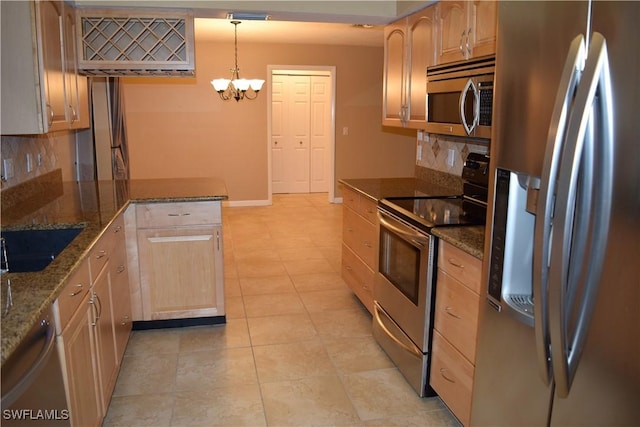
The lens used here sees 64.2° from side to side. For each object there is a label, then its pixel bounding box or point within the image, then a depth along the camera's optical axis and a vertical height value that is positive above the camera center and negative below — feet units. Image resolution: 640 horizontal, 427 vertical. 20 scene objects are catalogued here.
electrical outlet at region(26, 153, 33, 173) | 10.05 -0.65
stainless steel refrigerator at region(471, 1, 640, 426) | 3.59 -0.57
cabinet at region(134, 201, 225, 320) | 10.53 -2.68
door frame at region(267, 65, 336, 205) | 24.41 +1.50
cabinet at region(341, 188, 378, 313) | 11.04 -2.60
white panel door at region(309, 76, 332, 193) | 27.76 -0.08
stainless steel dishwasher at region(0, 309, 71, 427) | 4.18 -2.33
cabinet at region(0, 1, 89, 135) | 7.32 +0.88
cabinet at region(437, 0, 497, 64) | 7.88 +1.72
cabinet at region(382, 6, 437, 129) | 10.24 +1.43
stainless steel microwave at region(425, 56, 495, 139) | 7.76 +0.57
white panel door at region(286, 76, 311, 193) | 27.43 -0.20
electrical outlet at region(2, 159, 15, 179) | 8.91 -0.68
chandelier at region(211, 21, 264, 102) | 18.94 +1.77
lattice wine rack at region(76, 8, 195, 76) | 10.48 +1.85
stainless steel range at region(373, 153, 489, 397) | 8.09 -2.26
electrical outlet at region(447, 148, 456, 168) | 11.53 -0.56
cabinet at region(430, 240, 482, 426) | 6.89 -2.79
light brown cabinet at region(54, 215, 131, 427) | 5.72 -2.65
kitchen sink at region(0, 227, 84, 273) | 7.19 -1.69
